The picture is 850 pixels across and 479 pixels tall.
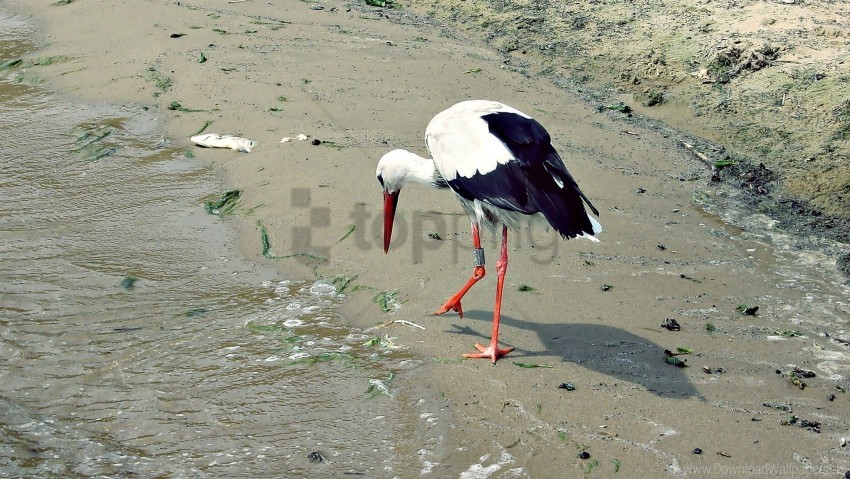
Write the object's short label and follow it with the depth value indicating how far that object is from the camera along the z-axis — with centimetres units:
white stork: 453
